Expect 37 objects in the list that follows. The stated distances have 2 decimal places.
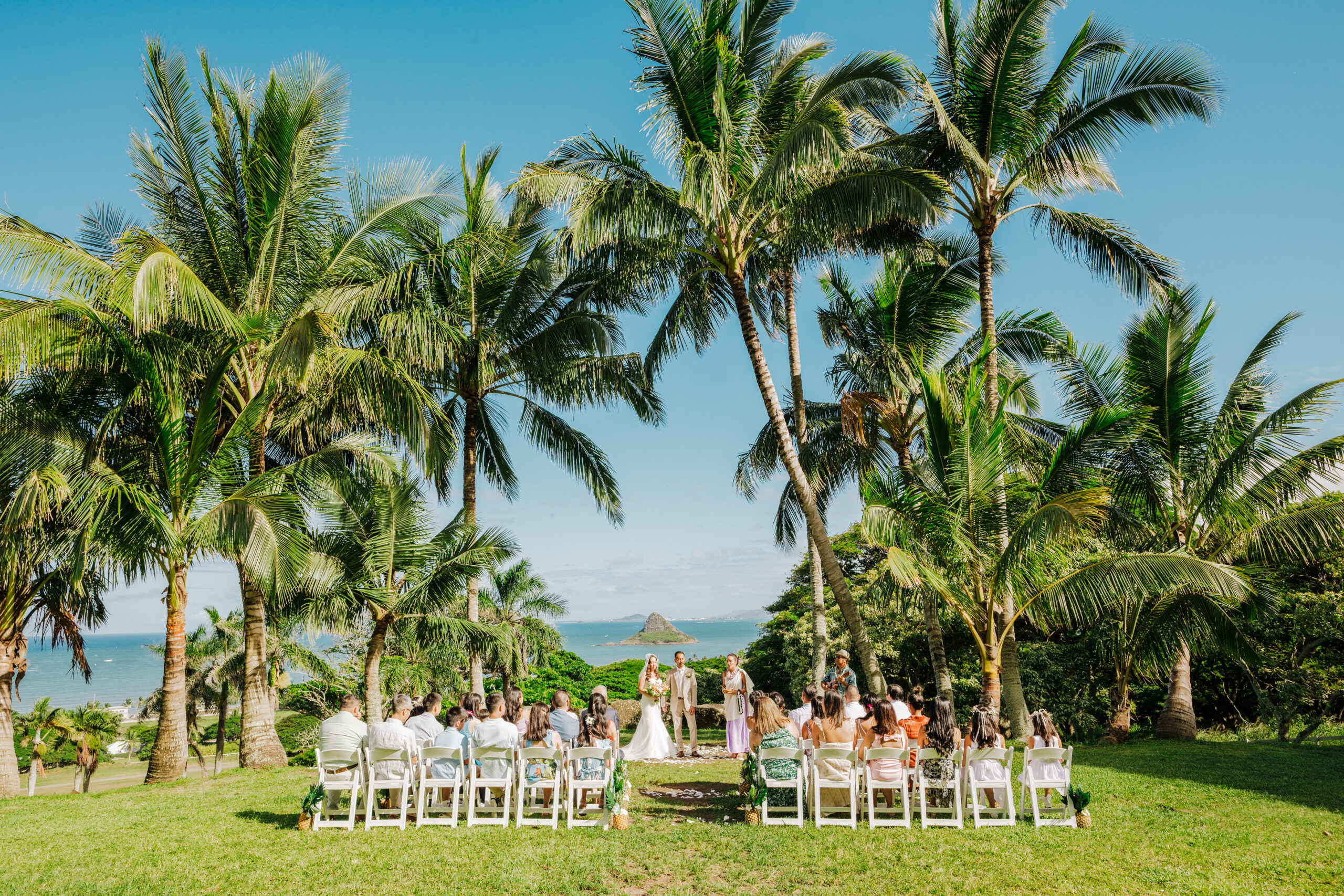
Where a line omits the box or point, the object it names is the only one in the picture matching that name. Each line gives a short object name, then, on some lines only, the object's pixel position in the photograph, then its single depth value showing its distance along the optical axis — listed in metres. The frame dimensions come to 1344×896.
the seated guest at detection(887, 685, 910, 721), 8.73
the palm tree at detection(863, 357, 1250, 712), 10.41
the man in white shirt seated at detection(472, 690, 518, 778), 8.47
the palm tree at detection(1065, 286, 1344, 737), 12.80
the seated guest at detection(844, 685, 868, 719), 9.05
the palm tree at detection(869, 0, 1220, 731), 12.23
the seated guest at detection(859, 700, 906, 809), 7.91
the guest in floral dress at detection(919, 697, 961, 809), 7.93
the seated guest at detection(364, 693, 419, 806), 7.86
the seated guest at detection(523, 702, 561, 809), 8.31
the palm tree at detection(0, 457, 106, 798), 9.62
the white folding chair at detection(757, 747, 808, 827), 7.79
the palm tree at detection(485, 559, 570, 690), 29.11
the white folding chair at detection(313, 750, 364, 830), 7.65
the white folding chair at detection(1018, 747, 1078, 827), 7.52
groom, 13.55
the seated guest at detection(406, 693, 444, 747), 8.54
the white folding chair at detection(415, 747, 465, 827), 7.68
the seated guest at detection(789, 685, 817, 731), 9.79
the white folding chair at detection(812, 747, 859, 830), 7.68
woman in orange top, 8.84
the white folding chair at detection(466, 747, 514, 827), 7.80
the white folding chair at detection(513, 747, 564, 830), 7.75
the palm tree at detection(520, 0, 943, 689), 11.62
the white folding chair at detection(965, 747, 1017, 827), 7.51
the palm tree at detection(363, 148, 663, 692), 15.30
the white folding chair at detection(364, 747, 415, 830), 7.61
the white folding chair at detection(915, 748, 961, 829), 7.52
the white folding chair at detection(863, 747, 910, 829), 7.62
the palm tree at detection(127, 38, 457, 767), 12.37
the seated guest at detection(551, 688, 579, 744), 9.20
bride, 12.63
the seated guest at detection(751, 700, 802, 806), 8.08
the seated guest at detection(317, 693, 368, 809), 7.93
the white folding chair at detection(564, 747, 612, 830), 7.73
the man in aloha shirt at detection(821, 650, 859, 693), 10.96
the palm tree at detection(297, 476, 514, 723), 13.90
